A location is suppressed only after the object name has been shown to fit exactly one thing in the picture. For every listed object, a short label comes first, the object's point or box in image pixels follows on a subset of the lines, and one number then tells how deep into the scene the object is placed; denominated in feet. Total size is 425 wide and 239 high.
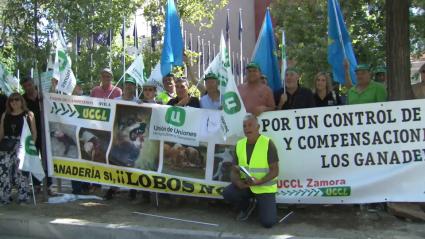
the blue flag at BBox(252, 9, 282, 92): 27.35
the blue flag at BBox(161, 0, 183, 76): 27.84
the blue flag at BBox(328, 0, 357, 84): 25.11
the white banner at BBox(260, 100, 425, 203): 21.40
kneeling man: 20.86
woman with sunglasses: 25.03
